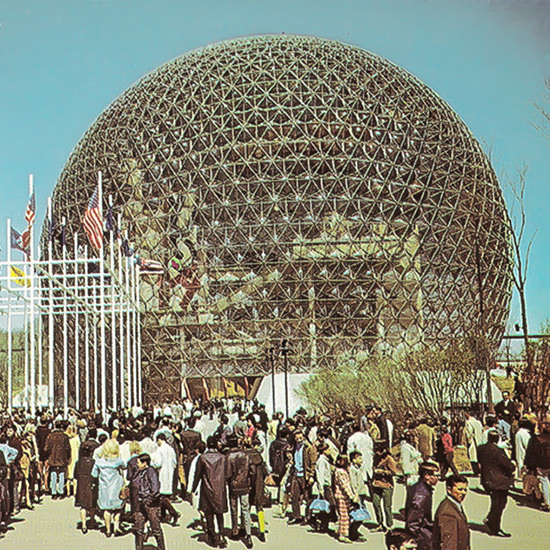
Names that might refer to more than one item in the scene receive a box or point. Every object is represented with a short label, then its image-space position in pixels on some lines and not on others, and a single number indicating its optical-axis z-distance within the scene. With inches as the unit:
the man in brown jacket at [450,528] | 268.4
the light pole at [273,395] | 1459.4
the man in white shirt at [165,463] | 505.0
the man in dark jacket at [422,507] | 291.1
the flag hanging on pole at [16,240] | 922.7
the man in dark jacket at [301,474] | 463.8
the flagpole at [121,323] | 1163.9
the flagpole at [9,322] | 877.2
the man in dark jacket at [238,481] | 411.2
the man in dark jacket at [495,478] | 426.0
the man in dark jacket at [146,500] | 383.6
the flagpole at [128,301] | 1268.5
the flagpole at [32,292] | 913.1
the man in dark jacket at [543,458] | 487.8
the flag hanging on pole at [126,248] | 1288.0
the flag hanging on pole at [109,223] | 1110.4
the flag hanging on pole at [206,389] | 1956.0
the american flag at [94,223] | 959.6
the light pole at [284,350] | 1274.6
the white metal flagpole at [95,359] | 1162.2
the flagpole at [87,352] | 1155.9
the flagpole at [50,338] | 1013.2
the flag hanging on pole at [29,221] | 926.4
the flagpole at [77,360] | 1081.8
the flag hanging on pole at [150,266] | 1525.8
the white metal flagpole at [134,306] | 1369.2
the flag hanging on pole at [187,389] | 1956.9
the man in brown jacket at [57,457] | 543.5
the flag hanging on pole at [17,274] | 976.7
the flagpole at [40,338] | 1039.6
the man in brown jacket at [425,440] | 651.6
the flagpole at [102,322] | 947.2
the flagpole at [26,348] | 979.2
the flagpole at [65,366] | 1065.1
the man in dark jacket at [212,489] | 398.0
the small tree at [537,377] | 901.2
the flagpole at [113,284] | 1046.9
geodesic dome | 1860.2
